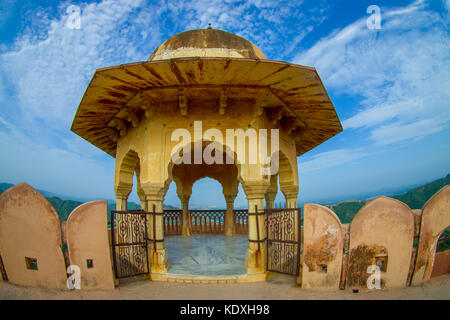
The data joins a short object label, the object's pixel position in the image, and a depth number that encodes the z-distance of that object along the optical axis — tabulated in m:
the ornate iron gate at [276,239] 5.83
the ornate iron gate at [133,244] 5.55
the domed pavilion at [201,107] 5.32
